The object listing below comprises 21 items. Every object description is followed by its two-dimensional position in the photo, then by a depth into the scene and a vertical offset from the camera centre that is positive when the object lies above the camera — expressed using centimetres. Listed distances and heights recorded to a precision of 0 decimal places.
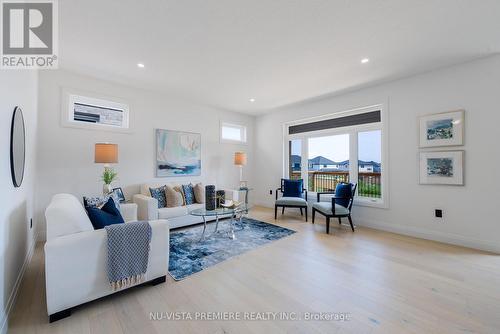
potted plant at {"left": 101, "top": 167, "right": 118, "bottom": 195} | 320 -15
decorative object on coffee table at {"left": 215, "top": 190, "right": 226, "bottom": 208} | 335 -45
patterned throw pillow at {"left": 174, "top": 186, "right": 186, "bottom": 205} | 394 -43
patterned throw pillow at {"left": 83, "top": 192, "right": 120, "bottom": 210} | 221 -35
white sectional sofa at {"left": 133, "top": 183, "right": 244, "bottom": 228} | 337 -71
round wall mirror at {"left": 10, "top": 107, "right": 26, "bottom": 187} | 176 +20
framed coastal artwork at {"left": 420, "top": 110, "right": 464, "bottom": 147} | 305 +62
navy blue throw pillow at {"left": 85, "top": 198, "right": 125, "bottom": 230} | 194 -45
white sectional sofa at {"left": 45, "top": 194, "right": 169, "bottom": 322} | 155 -71
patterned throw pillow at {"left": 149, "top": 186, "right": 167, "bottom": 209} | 376 -48
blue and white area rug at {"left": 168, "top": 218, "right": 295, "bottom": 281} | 245 -110
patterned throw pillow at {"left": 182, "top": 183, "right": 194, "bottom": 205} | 412 -48
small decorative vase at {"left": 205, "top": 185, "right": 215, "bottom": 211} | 324 -43
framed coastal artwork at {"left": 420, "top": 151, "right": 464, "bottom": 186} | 306 +3
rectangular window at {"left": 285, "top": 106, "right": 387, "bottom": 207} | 399 +38
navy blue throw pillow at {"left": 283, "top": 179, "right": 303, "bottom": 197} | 475 -43
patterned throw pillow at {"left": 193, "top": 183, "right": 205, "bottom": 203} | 420 -49
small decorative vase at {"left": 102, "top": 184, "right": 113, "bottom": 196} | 319 -31
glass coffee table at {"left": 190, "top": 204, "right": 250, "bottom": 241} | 311 -65
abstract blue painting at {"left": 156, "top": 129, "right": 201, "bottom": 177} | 430 +35
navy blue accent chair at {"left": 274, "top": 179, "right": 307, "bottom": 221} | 444 -55
